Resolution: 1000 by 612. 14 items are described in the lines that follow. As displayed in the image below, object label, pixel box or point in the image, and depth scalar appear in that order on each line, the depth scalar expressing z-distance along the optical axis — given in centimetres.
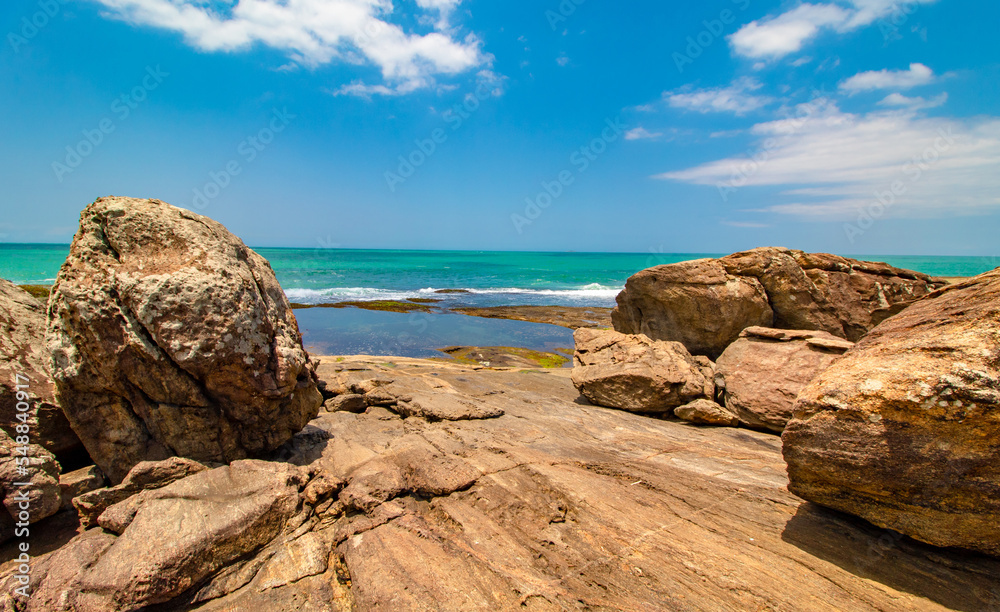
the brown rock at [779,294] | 1144
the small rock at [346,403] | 829
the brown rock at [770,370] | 770
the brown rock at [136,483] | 452
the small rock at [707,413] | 802
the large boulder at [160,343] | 491
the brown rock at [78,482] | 485
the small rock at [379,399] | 852
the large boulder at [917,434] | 360
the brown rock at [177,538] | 356
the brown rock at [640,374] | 866
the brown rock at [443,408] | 786
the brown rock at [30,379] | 508
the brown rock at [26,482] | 441
